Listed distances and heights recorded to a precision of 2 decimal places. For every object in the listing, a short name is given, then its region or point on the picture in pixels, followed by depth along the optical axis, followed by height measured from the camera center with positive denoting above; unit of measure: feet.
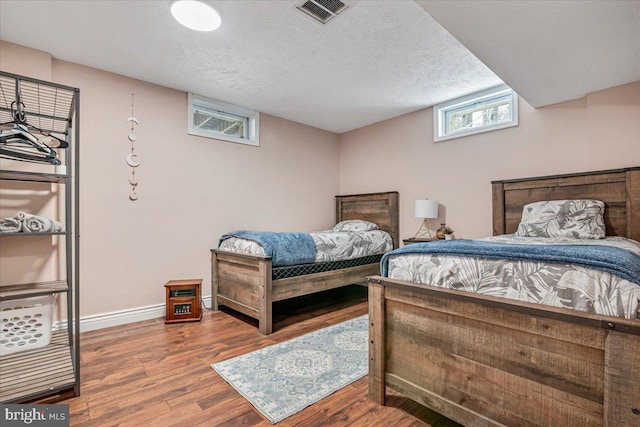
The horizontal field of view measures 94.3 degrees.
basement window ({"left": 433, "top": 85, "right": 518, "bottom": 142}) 10.65 +4.01
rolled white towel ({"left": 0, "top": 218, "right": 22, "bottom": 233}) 5.88 -0.15
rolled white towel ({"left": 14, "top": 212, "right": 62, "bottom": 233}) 5.97 -0.13
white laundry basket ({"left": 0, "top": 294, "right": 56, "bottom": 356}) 6.20 -2.30
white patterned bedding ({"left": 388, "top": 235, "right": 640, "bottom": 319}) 3.43 -0.91
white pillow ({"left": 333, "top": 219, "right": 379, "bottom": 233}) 13.91 -0.48
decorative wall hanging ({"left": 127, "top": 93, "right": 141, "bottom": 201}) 9.94 +1.86
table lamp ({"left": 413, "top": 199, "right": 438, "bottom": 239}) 11.71 +0.26
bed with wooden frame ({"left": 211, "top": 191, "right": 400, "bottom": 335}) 8.87 -2.24
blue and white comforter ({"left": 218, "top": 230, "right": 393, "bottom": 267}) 9.61 -1.09
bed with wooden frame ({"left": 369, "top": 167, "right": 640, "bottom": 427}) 3.23 -1.94
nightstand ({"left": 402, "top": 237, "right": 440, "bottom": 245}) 11.91 -0.99
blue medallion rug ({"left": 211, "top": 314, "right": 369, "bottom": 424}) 5.53 -3.41
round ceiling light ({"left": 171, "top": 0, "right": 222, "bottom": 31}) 6.41 +4.57
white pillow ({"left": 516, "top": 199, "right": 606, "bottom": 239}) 7.88 -0.14
